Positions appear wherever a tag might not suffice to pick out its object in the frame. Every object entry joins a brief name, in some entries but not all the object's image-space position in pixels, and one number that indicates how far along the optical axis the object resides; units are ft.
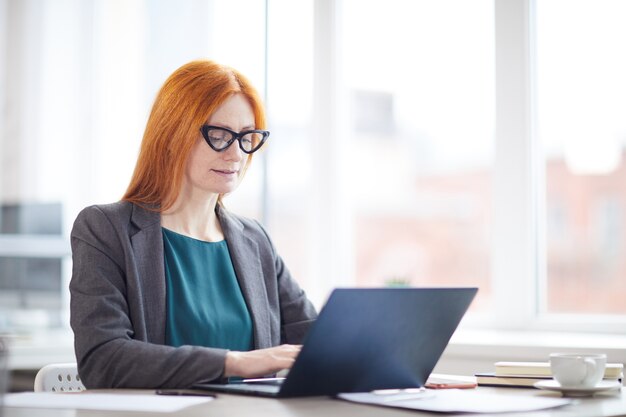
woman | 8.31
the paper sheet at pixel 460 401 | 7.03
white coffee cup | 7.61
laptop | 7.16
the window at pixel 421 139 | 13.28
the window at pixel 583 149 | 12.24
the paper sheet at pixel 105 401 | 6.94
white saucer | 7.61
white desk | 6.83
